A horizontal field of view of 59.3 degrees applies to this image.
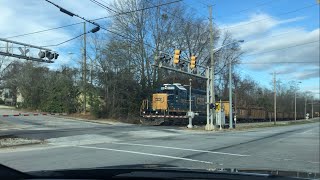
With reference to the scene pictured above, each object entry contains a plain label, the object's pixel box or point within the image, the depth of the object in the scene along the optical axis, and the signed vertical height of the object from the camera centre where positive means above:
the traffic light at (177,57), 20.58 +3.43
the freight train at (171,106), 29.66 -0.20
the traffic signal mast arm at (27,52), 18.89 +3.62
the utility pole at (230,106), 29.40 -0.18
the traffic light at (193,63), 22.23 +3.23
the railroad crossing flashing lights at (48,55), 20.82 +3.56
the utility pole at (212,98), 26.68 +0.53
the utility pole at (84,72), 34.06 +3.81
